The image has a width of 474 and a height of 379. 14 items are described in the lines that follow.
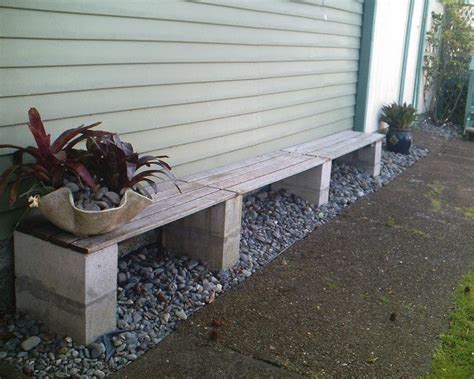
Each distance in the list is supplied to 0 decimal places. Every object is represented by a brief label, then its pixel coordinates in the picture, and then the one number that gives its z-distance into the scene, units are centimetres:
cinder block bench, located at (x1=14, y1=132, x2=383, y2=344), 271
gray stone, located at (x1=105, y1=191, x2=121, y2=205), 277
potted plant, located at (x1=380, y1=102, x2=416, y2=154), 754
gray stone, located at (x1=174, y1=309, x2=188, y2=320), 315
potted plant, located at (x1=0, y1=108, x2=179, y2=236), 265
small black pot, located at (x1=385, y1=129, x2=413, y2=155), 755
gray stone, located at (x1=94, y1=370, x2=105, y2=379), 260
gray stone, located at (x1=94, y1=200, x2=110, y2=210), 271
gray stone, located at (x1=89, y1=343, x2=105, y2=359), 272
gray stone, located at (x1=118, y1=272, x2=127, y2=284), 342
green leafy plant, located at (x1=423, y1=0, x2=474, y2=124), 994
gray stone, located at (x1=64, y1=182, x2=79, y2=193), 274
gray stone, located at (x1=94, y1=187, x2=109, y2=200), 275
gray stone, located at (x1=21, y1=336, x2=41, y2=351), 271
